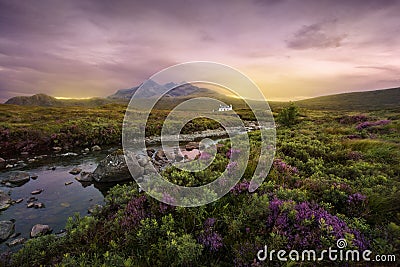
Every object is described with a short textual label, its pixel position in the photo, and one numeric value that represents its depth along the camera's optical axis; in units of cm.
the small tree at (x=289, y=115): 2595
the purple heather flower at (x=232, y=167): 644
